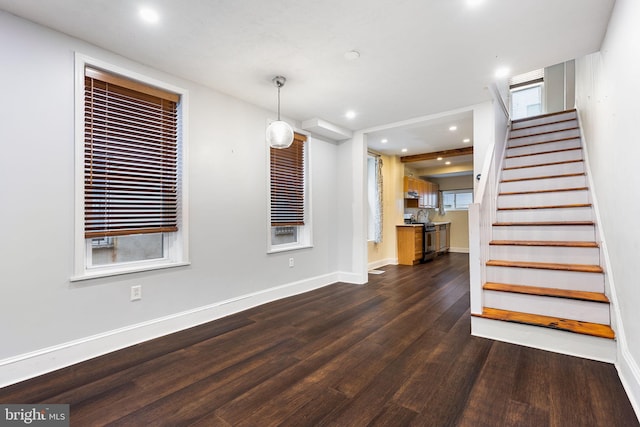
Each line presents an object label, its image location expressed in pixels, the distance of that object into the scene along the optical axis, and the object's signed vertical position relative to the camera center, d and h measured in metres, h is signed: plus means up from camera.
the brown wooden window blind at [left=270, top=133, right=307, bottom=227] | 4.05 +0.51
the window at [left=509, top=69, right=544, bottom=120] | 7.22 +3.15
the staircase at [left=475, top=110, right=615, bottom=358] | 2.42 -0.30
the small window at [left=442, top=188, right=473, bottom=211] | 9.14 +0.61
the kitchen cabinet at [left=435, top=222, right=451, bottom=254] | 7.97 -0.52
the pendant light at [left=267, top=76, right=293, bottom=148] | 2.99 +0.86
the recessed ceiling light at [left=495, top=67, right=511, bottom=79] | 2.92 +1.44
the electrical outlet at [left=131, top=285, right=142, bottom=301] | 2.61 -0.62
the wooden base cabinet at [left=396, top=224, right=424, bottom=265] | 6.68 -0.56
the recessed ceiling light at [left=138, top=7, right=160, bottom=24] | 2.02 +1.42
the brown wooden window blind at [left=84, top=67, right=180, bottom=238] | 2.44 +0.57
